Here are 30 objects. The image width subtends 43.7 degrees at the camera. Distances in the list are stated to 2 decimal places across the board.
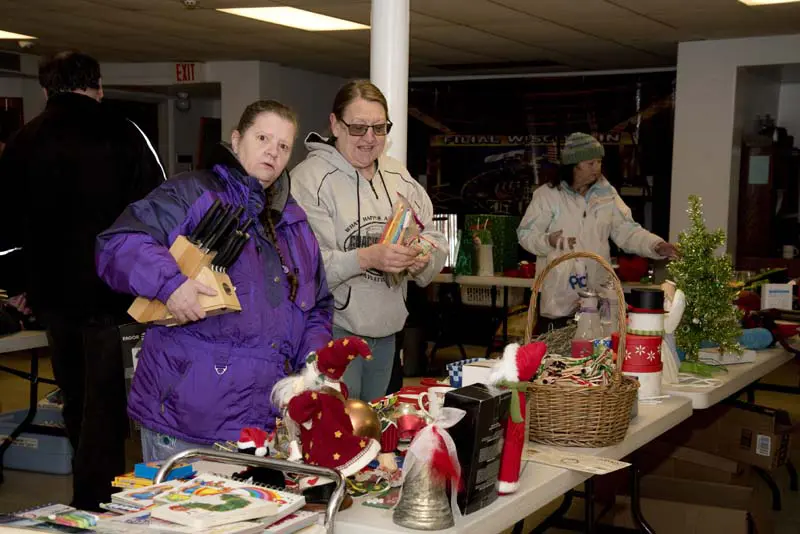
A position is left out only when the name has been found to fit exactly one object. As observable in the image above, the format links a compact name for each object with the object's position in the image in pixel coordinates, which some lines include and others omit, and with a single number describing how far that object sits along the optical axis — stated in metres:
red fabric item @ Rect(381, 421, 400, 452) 2.13
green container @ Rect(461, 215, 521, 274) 7.92
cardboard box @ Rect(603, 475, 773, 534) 3.50
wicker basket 2.35
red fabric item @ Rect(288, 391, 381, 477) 1.84
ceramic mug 2.20
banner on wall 10.60
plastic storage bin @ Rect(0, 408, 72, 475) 5.14
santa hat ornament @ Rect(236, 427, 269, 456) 1.92
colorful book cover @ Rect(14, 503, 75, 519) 1.57
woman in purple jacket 2.30
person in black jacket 3.57
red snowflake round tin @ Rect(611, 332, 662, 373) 2.94
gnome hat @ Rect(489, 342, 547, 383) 2.00
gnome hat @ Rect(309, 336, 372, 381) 1.92
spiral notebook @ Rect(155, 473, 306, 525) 1.65
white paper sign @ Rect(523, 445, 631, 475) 2.18
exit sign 11.18
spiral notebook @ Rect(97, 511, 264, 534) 1.54
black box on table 1.78
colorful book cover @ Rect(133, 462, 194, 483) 1.88
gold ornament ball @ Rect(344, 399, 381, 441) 1.93
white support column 4.10
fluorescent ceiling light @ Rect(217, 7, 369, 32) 7.69
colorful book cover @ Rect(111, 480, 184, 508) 1.66
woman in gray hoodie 3.12
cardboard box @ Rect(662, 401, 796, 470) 3.68
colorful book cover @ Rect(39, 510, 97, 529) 1.55
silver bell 1.73
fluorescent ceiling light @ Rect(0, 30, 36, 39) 9.42
